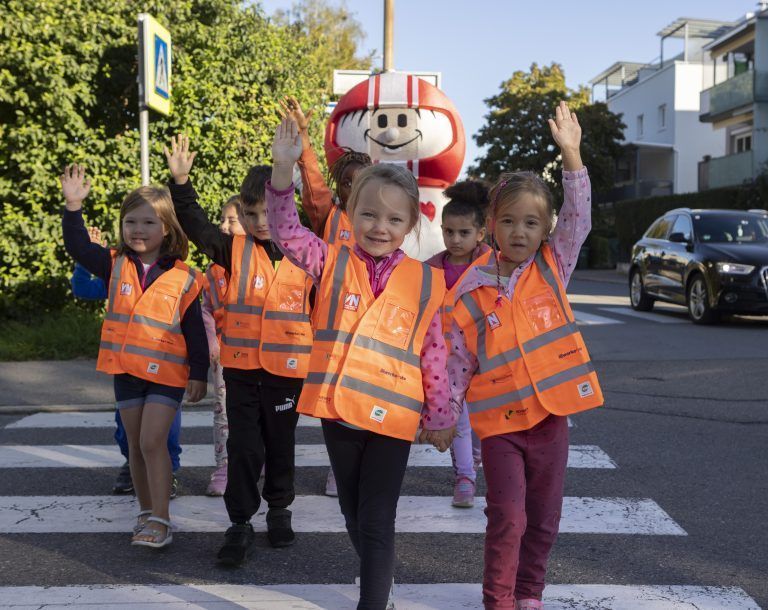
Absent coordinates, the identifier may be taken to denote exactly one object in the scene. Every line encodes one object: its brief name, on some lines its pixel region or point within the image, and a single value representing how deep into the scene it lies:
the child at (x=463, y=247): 5.04
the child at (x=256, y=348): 4.20
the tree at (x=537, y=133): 44.31
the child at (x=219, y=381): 5.25
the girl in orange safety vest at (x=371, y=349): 3.22
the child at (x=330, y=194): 4.23
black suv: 13.31
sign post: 8.13
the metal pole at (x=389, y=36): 12.11
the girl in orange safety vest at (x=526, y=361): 3.34
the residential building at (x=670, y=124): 45.08
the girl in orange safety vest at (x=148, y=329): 4.27
